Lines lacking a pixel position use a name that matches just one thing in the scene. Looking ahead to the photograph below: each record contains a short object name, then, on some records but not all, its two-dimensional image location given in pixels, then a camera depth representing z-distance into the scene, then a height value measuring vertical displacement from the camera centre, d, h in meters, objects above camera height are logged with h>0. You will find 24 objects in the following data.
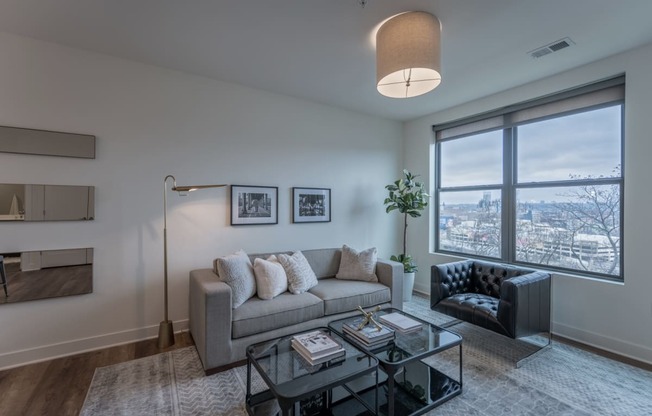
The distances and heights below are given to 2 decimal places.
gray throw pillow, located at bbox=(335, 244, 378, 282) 3.63 -0.72
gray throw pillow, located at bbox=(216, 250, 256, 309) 2.68 -0.65
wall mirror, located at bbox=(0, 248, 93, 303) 2.50 -0.60
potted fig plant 4.25 +0.08
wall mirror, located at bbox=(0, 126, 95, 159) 2.49 +0.56
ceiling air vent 2.62 +1.48
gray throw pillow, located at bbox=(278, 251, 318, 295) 3.11 -0.71
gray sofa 2.42 -0.97
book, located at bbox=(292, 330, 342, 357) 1.93 -0.94
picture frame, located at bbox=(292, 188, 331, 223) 3.94 +0.04
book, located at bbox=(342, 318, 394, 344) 2.12 -0.93
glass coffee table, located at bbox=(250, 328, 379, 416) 1.63 -1.00
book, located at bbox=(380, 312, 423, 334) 2.33 -0.94
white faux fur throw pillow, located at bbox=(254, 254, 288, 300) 2.88 -0.72
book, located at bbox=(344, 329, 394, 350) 2.08 -0.97
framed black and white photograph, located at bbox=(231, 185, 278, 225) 3.49 +0.03
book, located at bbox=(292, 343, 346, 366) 1.88 -0.97
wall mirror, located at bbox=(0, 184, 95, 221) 2.49 +0.03
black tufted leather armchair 2.63 -0.91
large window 3.02 +0.31
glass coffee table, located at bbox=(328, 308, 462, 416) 1.92 -1.31
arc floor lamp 2.86 -0.87
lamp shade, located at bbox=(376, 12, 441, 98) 2.12 +1.20
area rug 2.03 -1.37
